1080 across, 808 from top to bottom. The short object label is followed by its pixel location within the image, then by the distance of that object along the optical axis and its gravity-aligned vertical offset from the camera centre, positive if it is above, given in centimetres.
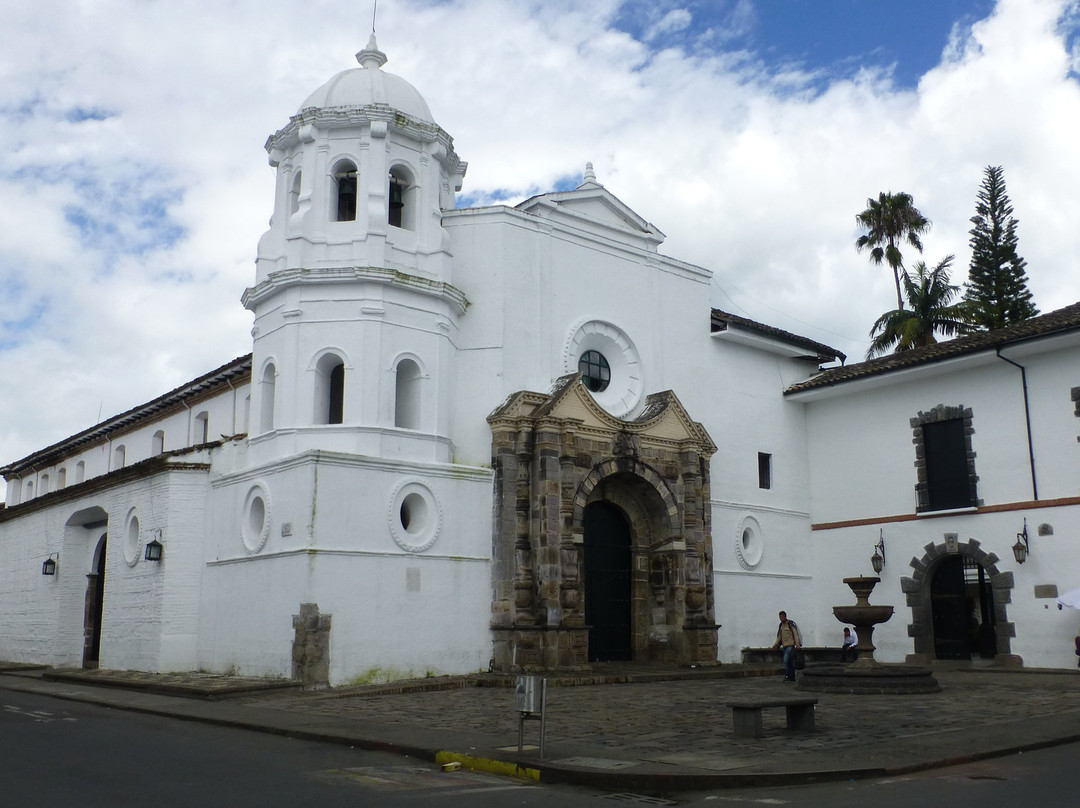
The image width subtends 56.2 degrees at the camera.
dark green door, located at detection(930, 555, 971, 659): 2320 +17
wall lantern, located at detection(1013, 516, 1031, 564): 2183 +146
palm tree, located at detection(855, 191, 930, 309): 3850 +1468
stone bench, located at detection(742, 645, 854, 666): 2323 -82
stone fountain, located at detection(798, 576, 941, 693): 1614 -85
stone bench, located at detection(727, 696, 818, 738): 1112 -103
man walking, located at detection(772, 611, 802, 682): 1919 -38
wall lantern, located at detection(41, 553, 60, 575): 2700 +152
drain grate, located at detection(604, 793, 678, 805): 839 -147
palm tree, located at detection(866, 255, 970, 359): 3656 +1081
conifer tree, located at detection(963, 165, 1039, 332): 3744 +1289
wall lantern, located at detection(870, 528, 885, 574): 2461 +141
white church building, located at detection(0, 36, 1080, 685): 1938 +321
